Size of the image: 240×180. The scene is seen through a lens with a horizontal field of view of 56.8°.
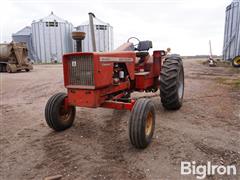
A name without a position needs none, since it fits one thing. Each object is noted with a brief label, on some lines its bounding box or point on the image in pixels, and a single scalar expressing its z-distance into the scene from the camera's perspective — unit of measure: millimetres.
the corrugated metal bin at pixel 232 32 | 16556
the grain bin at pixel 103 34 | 19625
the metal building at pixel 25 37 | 30069
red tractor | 3094
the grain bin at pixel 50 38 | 28188
